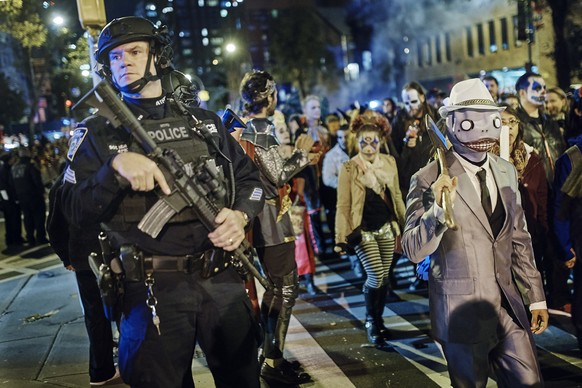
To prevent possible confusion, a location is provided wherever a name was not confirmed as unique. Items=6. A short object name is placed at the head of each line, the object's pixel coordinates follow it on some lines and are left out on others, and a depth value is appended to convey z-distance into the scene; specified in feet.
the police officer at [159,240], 9.91
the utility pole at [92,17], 19.95
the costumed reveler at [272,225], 16.56
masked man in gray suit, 11.18
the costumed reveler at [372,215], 19.52
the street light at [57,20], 60.87
